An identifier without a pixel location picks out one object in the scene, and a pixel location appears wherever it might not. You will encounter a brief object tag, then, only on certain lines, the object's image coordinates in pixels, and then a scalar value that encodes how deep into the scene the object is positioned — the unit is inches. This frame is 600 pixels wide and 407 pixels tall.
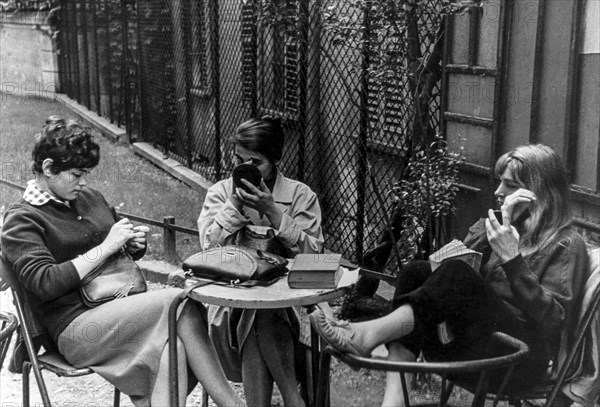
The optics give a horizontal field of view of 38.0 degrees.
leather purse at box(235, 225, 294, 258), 171.0
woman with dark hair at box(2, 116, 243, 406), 146.1
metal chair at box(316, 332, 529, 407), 114.1
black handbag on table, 149.6
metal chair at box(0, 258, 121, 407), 145.3
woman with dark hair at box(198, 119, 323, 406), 163.9
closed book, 145.0
